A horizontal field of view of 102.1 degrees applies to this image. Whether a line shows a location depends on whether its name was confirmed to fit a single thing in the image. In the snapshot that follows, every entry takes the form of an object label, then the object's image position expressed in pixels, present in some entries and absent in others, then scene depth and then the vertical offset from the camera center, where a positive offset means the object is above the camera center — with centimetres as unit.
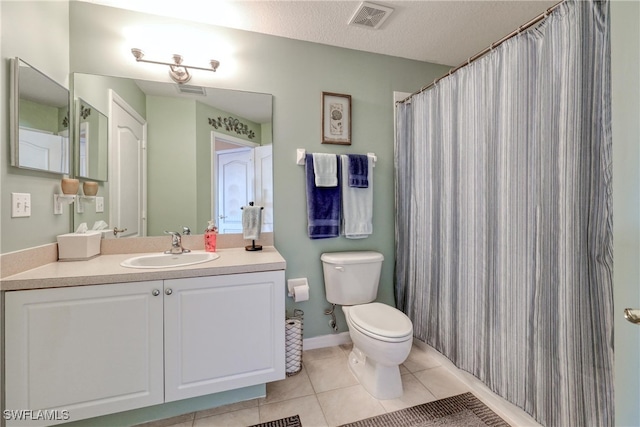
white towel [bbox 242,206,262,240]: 177 -7
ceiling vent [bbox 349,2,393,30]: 164 +130
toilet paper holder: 196 -55
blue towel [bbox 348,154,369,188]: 204 +32
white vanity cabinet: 112 -63
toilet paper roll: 188 -59
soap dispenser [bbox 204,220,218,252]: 177 -20
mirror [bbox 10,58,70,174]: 120 +47
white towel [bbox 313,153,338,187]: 196 +32
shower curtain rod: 107 +83
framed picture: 206 +75
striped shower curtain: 95 -4
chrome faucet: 169 -22
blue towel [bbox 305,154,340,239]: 198 +3
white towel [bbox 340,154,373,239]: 205 +3
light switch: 117 +4
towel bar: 197 +43
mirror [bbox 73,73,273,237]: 168 +40
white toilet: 144 -67
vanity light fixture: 172 +99
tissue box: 141 -19
